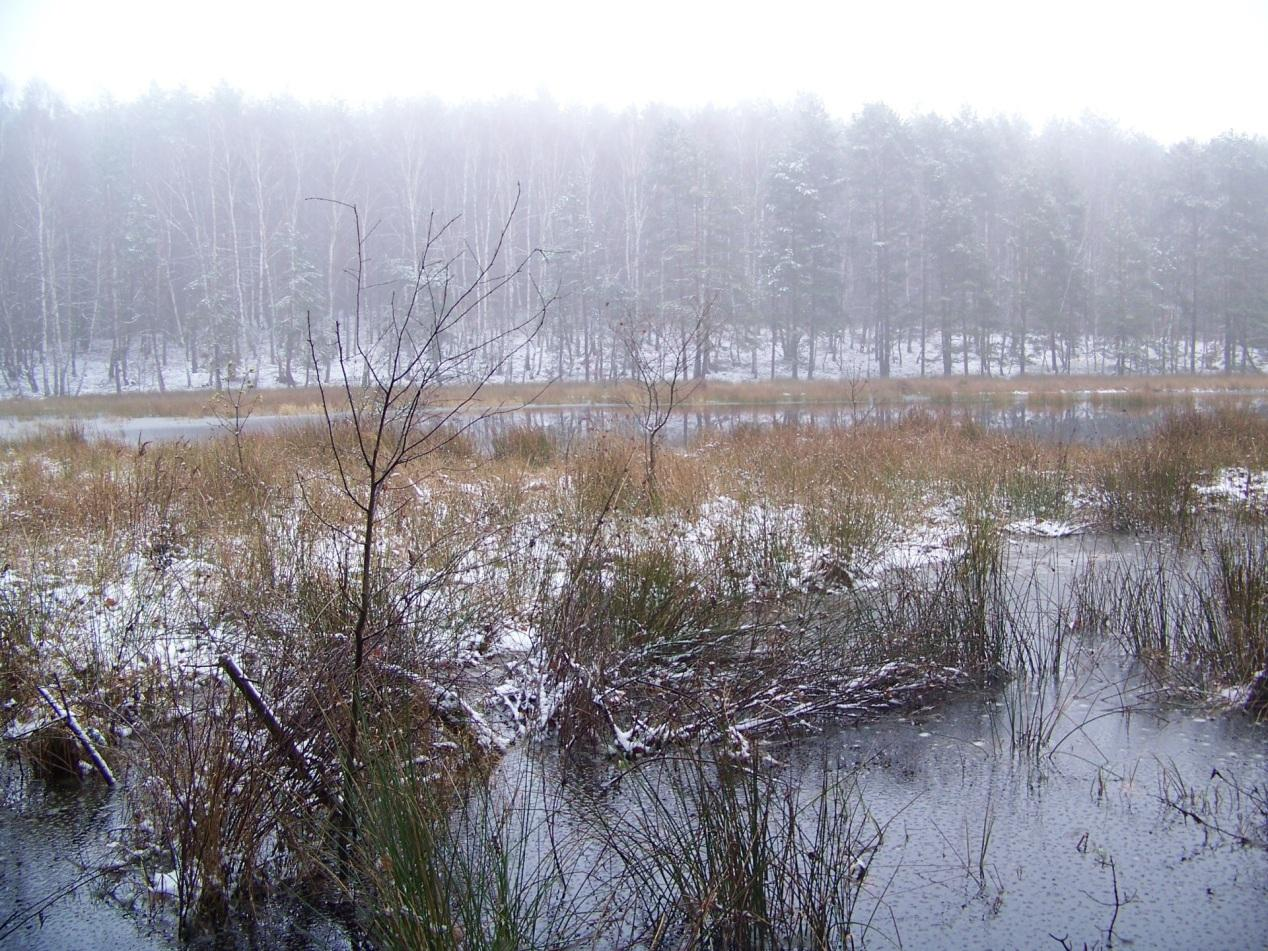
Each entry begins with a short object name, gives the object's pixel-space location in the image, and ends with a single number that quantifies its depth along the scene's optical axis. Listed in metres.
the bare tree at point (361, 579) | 2.81
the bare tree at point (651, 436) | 8.00
